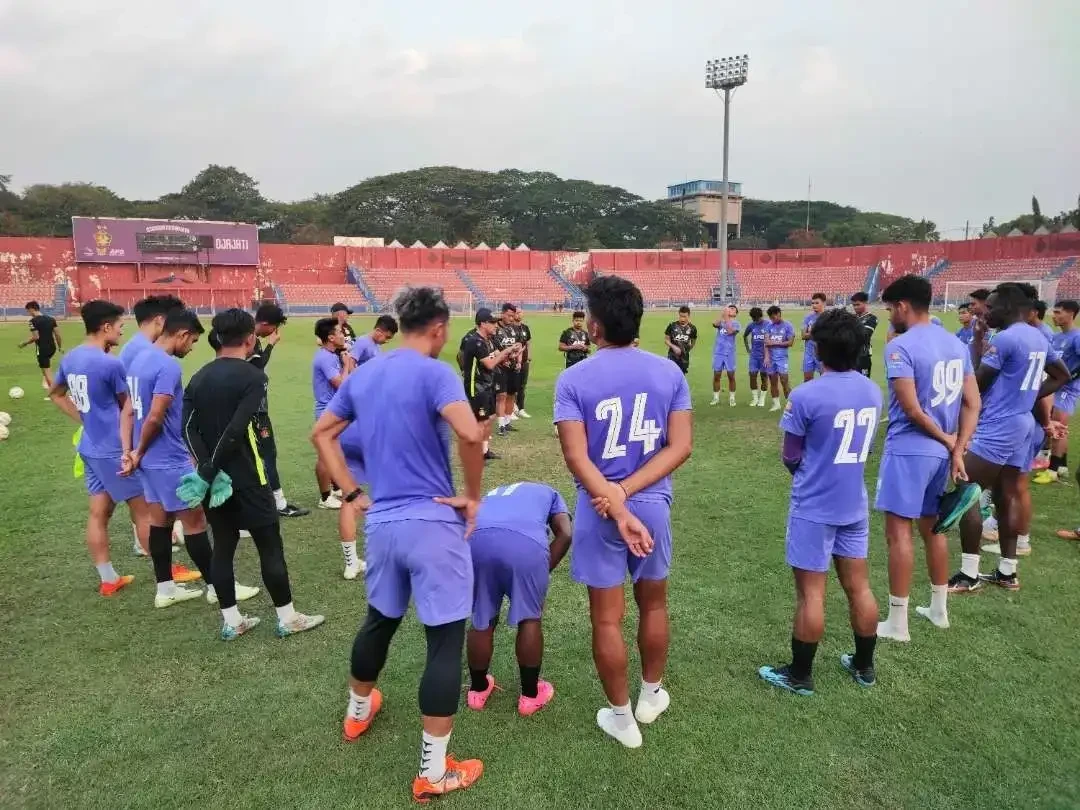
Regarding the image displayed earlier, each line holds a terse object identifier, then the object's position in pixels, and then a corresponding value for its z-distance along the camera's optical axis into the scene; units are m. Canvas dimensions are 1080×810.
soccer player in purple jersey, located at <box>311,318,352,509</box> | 6.31
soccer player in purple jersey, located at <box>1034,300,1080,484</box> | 6.82
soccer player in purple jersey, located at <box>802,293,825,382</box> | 10.91
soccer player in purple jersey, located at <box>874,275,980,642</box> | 3.88
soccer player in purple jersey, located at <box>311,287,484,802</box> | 2.75
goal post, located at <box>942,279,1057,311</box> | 38.75
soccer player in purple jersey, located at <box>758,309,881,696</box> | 3.34
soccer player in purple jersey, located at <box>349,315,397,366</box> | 6.52
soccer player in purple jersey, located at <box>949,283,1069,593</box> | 4.77
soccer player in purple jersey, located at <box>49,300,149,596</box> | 4.69
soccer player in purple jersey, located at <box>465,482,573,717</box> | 3.07
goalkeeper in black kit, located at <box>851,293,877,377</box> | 9.81
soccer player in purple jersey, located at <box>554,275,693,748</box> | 2.89
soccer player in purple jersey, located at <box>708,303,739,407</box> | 12.53
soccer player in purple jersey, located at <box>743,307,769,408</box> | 12.05
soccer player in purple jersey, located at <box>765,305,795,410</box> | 11.62
